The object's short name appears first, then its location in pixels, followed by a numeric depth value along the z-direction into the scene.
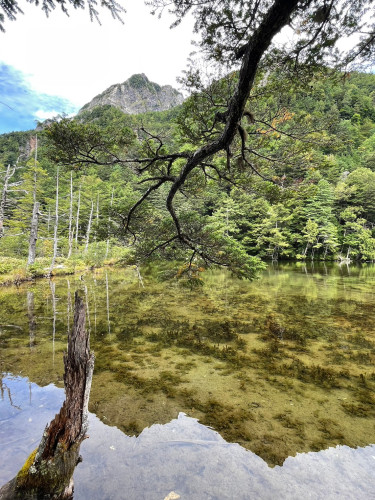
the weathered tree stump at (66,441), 1.98
